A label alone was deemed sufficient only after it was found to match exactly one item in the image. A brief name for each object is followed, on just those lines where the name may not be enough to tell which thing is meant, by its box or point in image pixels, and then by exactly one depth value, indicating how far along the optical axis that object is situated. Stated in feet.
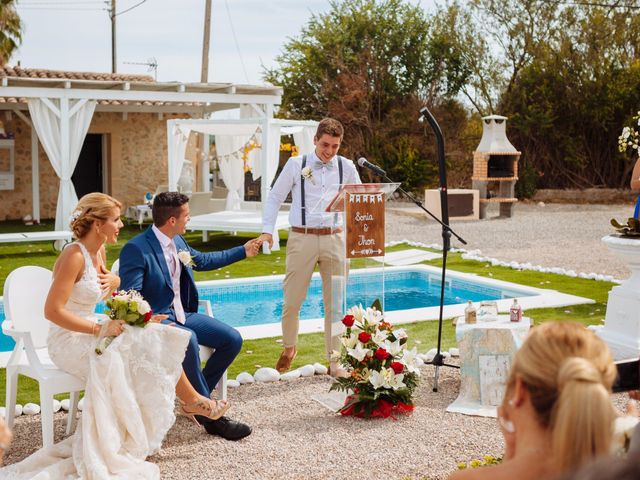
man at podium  18.79
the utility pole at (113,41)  110.84
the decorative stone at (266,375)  18.75
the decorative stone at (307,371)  19.22
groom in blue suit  14.85
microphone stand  16.62
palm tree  84.65
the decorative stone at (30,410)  16.20
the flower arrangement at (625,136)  21.63
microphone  16.43
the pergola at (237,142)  45.55
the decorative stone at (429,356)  20.30
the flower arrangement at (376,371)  16.20
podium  17.22
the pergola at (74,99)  46.57
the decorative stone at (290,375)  18.99
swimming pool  26.13
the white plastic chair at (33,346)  13.51
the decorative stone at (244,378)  18.57
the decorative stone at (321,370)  19.42
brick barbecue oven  62.59
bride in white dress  12.80
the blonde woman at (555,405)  4.92
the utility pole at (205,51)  70.28
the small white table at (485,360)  16.79
